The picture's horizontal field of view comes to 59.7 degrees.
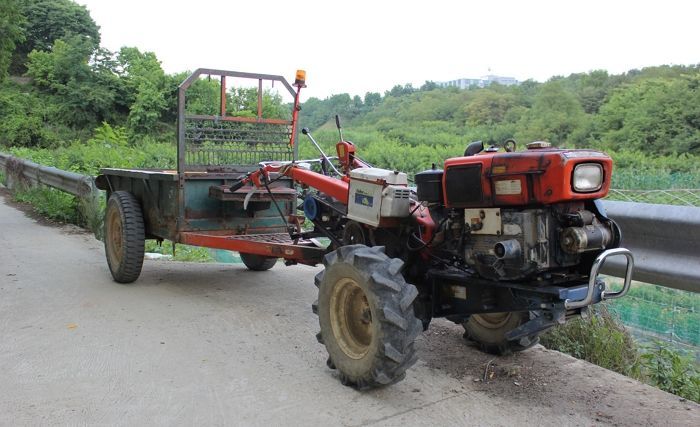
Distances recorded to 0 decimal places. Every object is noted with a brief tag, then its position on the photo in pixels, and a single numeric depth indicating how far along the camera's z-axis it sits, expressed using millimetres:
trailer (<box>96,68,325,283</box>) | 6320
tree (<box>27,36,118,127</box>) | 41031
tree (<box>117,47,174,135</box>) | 37562
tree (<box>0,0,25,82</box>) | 16562
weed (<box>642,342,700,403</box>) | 4070
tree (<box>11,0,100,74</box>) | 52844
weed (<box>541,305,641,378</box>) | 4438
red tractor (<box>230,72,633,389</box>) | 3371
